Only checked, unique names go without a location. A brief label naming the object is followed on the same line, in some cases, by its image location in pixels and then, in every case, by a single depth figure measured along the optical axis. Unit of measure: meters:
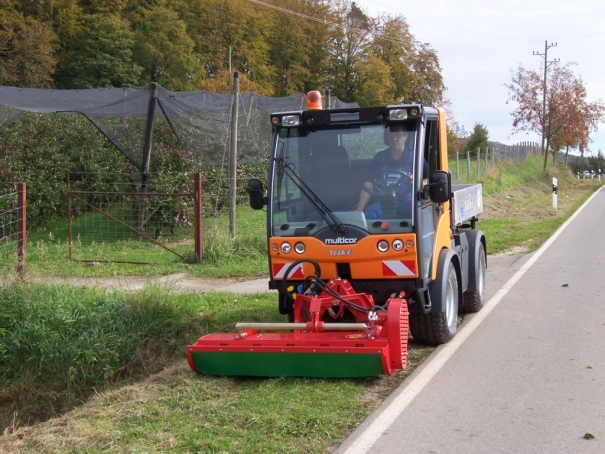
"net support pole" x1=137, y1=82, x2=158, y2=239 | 15.61
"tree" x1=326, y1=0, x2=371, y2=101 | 48.56
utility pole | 47.38
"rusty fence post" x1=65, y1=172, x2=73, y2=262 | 14.07
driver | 7.15
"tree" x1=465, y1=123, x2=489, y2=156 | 48.25
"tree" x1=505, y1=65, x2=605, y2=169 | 47.62
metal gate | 14.94
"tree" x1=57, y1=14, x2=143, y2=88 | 39.06
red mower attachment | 6.12
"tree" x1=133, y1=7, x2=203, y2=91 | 41.19
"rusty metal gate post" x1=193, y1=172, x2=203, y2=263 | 13.17
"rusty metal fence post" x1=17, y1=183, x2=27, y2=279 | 11.12
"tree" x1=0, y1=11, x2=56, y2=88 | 34.38
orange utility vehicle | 6.57
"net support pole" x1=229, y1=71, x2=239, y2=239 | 14.50
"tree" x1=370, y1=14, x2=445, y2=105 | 50.22
